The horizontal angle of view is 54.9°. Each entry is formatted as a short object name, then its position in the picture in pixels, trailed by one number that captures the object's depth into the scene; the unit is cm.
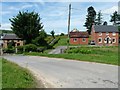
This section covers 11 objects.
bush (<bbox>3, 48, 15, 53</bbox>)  2729
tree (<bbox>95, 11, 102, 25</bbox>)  6010
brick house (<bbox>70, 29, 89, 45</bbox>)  3639
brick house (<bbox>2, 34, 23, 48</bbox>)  3952
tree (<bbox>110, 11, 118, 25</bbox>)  5993
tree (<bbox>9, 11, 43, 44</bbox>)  3118
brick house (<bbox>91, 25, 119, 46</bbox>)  3770
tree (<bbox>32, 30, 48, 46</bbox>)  3031
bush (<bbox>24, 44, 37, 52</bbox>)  2696
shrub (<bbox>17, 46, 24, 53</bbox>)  2711
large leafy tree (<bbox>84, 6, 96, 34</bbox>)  5432
